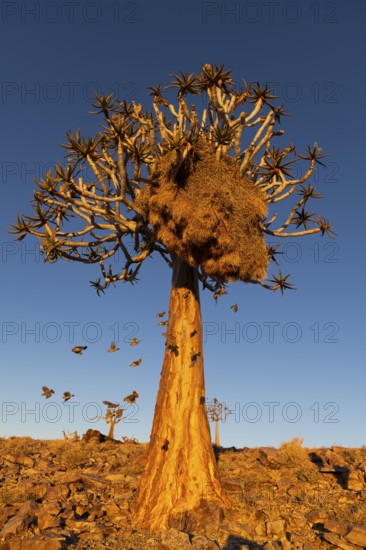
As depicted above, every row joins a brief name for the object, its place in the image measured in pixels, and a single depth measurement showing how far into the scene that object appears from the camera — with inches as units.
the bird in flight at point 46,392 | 463.8
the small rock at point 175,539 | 335.6
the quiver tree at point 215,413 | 922.7
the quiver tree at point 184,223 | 396.2
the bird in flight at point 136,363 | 451.5
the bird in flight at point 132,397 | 506.0
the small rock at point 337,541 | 330.3
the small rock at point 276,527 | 357.1
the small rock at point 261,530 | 358.3
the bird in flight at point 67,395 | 467.3
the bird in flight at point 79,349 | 459.8
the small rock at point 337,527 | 348.3
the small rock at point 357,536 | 330.2
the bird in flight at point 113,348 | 448.5
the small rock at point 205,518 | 365.1
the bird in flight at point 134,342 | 444.8
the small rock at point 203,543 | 323.4
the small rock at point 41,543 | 310.3
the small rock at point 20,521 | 337.1
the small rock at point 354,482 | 454.3
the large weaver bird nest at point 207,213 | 400.8
